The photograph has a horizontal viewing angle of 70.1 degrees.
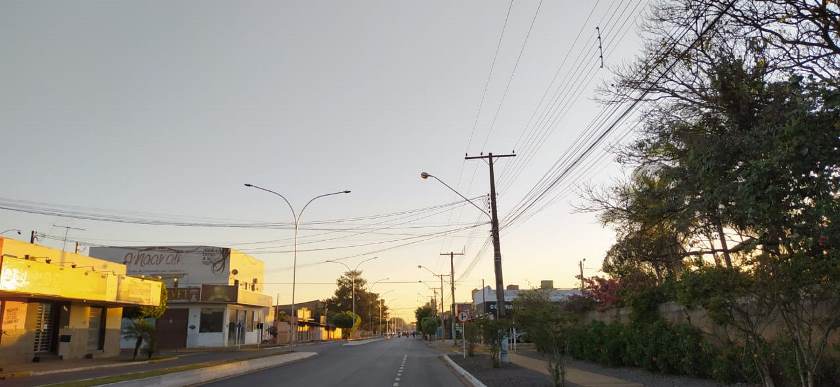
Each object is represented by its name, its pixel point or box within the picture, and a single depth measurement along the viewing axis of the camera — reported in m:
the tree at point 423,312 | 120.14
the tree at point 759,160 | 8.82
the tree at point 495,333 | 23.67
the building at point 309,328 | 82.44
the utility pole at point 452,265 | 64.43
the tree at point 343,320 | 120.00
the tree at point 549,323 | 15.27
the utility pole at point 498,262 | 25.86
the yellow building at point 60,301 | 25.27
